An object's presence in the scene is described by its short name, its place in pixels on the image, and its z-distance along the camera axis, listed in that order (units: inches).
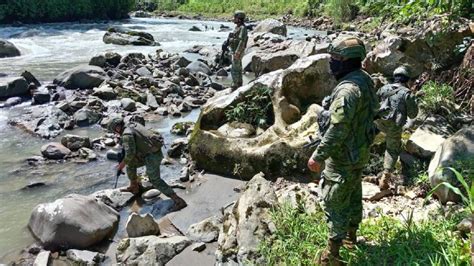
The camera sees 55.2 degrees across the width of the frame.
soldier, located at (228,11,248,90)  429.4
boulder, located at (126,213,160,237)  227.0
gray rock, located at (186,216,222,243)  218.4
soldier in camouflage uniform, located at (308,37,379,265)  142.5
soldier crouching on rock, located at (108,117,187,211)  266.8
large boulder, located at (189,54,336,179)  278.2
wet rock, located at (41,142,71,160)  363.9
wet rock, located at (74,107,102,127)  462.3
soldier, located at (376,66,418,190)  234.5
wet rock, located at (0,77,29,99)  535.8
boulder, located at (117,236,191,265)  201.0
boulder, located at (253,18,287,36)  1010.2
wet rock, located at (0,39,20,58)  781.3
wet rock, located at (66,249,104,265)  214.2
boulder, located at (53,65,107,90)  581.3
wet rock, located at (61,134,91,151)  381.1
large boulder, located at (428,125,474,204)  202.1
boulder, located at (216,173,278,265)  174.2
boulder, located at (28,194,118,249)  231.0
